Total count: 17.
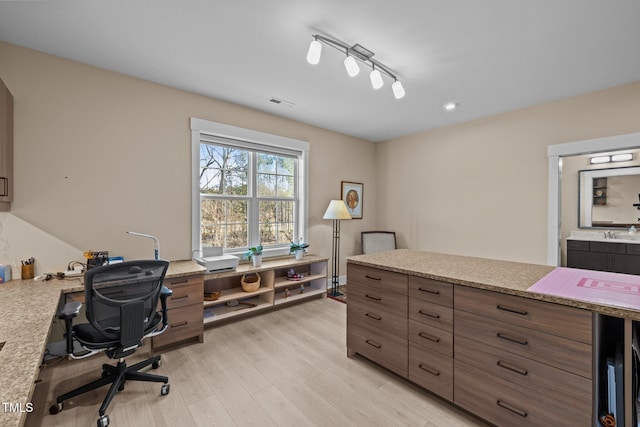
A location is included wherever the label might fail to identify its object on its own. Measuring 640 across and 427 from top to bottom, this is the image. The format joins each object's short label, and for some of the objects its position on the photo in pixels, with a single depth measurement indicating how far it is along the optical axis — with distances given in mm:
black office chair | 1653
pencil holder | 2154
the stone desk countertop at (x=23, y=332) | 793
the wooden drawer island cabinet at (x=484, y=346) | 1295
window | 3225
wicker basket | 3203
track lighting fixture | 1916
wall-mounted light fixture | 3822
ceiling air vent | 3215
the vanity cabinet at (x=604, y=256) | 3469
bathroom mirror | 3795
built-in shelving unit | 3012
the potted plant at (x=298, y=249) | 3734
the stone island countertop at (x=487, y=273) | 1245
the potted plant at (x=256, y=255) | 3225
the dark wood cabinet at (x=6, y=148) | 1938
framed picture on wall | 4625
